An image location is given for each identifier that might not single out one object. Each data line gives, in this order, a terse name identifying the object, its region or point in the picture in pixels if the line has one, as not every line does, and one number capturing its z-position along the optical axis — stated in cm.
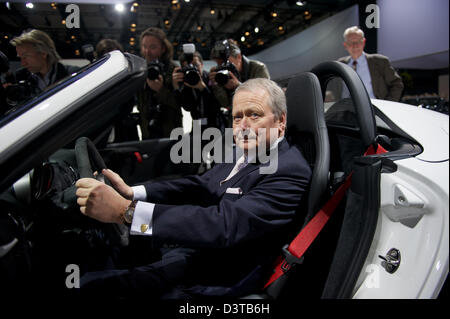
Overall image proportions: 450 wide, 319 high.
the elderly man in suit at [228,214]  93
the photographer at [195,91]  251
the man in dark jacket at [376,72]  289
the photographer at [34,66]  154
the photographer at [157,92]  271
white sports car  77
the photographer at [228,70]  236
